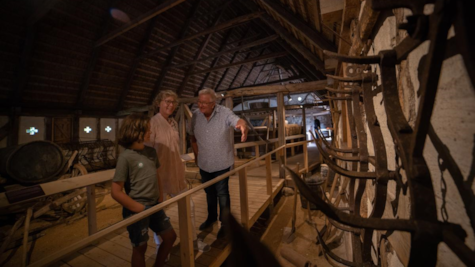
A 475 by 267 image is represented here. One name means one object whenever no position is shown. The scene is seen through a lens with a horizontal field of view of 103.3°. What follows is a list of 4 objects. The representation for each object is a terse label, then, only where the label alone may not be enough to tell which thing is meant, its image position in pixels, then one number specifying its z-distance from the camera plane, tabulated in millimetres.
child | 1555
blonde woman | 2133
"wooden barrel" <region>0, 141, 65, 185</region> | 4462
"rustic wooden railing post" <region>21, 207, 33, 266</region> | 2572
